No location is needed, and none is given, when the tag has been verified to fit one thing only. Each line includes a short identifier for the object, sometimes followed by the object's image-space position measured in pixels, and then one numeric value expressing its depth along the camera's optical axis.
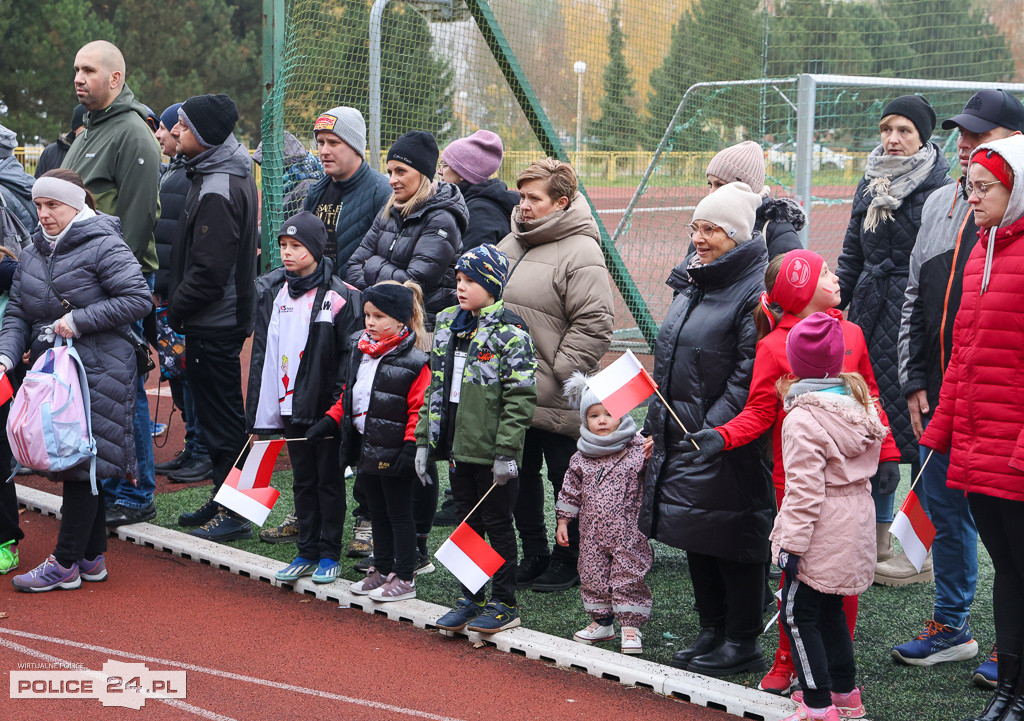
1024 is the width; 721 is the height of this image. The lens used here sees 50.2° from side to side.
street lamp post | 8.92
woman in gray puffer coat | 5.30
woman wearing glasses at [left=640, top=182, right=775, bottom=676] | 4.17
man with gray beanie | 6.03
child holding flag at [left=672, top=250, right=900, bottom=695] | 4.02
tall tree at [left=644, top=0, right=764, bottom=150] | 9.85
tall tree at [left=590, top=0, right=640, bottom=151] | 9.24
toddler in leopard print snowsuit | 4.53
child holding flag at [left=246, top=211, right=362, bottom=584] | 5.30
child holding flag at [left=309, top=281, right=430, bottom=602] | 4.92
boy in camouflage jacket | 4.59
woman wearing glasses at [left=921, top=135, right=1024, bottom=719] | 3.60
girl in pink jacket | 3.64
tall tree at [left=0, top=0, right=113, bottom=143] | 29.31
